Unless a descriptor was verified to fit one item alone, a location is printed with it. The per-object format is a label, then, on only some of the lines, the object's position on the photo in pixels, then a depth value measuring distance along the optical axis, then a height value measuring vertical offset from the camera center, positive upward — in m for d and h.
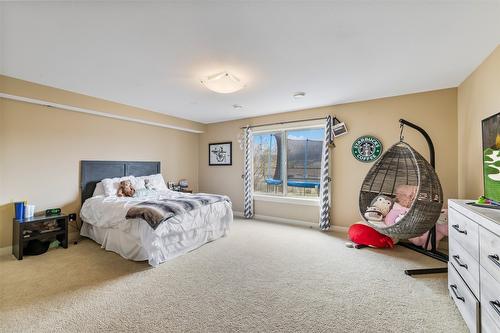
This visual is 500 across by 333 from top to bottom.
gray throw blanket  2.62 -0.54
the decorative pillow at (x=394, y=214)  3.16 -0.63
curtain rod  4.39 +1.04
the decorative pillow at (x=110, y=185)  3.70 -0.32
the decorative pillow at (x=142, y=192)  3.80 -0.45
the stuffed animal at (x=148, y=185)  4.26 -0.35
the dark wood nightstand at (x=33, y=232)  2.79 -0.92
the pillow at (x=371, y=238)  3.20 -1.01
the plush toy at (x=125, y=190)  3.75 -0.40
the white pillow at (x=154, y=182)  4.16 -0.30
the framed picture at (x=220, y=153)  5.51 +0.41
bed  2.74 -0.80
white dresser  1.29 -0.66
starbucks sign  3.72 +0.40
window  4.57 +0.18
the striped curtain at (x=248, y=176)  5.12 -0.18
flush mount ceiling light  2.64 +1.08
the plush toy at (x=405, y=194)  3.28 -0.35
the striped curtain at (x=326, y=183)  4.12 -0.25
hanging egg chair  2.39 -0.37
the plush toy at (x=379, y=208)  3.23 -0.58
